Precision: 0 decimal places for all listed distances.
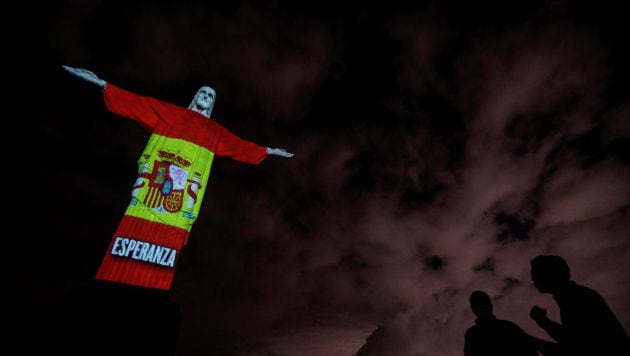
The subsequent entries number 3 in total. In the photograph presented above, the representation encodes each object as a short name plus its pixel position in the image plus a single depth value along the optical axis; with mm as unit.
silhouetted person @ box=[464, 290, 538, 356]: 3580
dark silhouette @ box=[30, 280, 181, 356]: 3490
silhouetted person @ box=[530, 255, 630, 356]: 2939
